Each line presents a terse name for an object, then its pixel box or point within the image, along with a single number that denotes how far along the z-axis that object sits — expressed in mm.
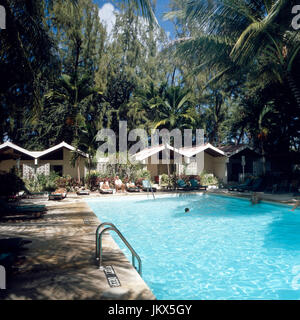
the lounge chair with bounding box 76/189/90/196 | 16062
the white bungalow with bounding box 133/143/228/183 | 22084
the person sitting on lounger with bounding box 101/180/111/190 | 17422
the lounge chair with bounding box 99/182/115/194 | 16781
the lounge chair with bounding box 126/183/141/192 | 17983
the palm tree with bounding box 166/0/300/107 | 10062
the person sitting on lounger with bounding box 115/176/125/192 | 18000
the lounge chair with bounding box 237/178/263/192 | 16906
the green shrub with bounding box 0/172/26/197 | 11609
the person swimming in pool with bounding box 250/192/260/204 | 13570
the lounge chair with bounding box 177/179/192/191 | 18767
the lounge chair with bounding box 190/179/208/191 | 18859
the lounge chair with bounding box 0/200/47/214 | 8528
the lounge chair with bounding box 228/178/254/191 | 17547
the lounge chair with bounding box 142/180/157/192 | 18058
